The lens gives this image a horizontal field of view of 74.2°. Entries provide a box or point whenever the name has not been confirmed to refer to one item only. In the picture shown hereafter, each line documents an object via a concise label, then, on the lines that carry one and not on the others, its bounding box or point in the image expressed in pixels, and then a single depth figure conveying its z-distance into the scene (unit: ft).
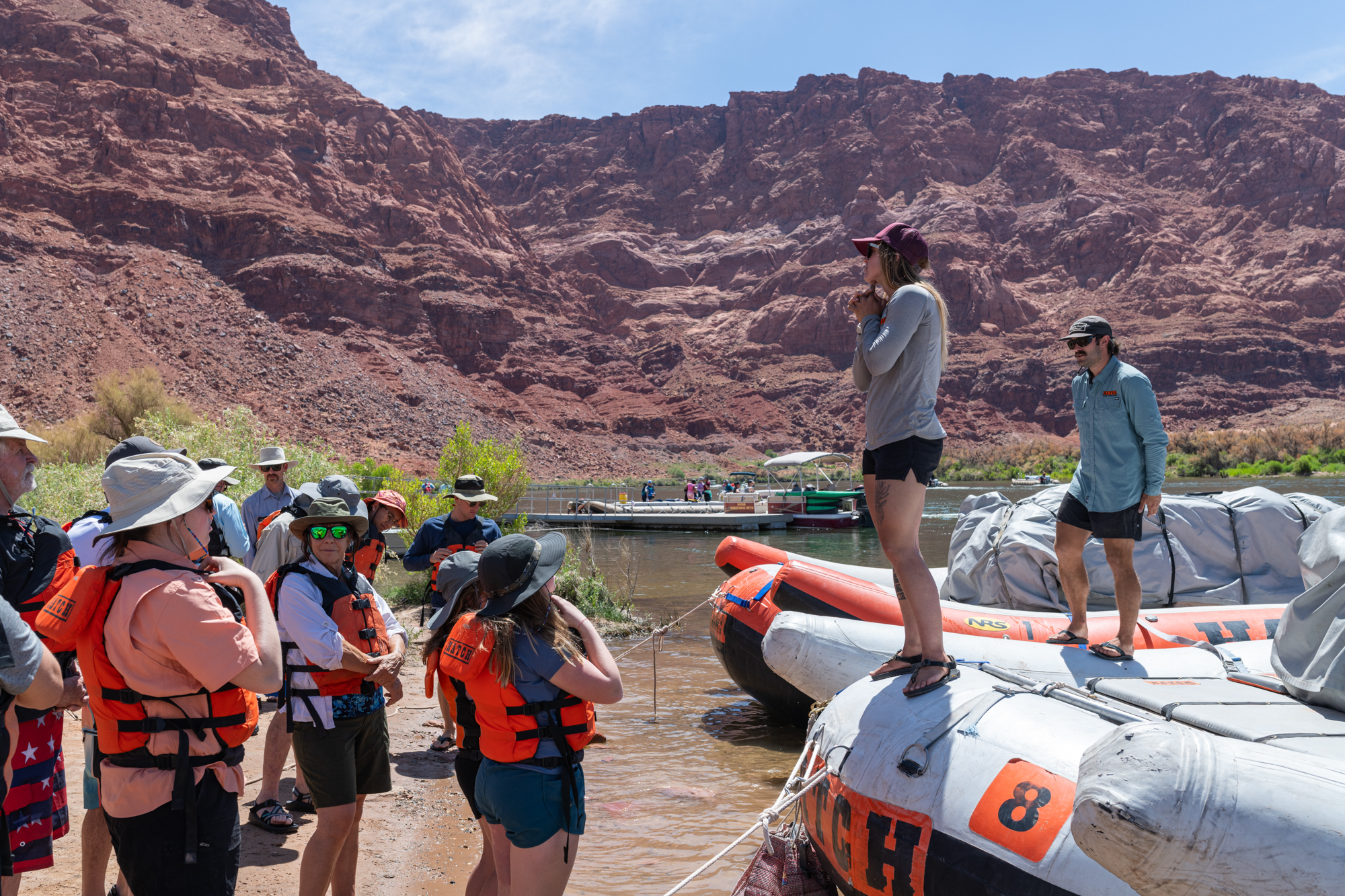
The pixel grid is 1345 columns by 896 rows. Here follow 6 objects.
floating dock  103.40
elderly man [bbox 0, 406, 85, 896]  9.73
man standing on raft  15.35
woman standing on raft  11.92
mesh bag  11.57
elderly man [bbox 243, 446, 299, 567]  22.57
